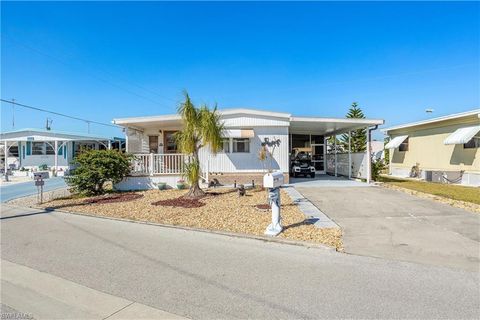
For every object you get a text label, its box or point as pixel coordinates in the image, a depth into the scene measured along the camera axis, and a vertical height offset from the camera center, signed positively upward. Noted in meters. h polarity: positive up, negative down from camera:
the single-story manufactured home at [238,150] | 13.52 +0.38
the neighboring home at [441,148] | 14.16 +0.47
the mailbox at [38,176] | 9.83 -0.55
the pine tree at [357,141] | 30.12 +1.69
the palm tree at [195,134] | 10.16 +0.89
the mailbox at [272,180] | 5.79 -0.47
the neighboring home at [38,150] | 25.80 +0.93
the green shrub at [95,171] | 11.60 -0.46
